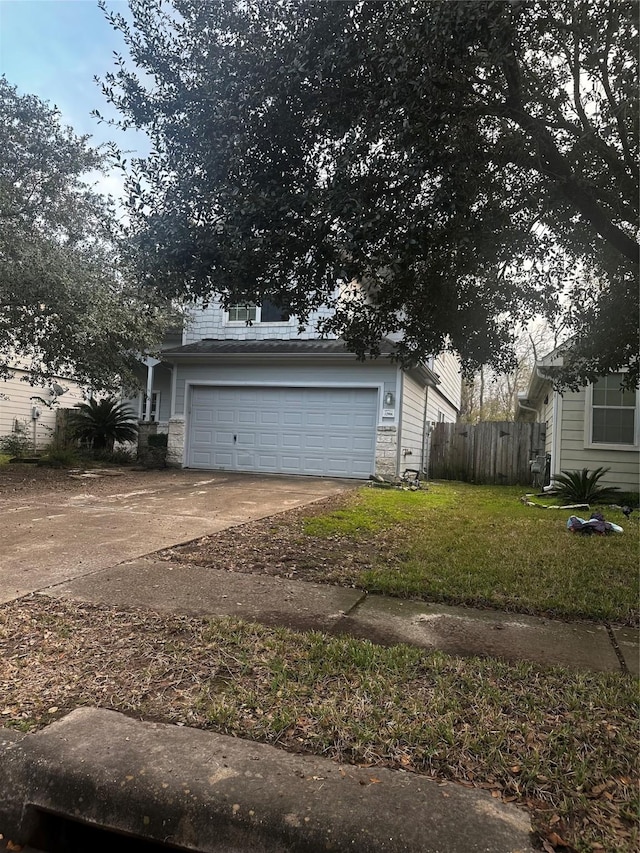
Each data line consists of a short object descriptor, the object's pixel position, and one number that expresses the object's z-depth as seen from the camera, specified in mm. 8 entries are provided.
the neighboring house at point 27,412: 17312
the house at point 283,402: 12859
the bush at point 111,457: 15102
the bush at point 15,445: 15551
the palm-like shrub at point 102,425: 15383
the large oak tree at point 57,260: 9359
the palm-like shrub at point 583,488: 9984
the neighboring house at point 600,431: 10922
